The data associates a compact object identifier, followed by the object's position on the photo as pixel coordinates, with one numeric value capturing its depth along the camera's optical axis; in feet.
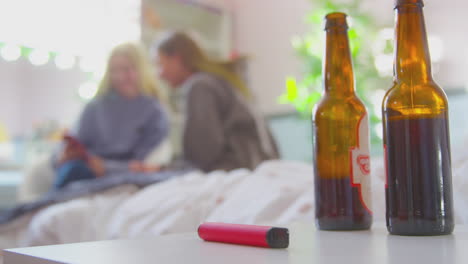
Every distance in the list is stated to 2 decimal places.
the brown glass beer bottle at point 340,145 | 1.98
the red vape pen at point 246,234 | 1.51
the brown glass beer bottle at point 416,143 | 1.70
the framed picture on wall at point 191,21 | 13.94
